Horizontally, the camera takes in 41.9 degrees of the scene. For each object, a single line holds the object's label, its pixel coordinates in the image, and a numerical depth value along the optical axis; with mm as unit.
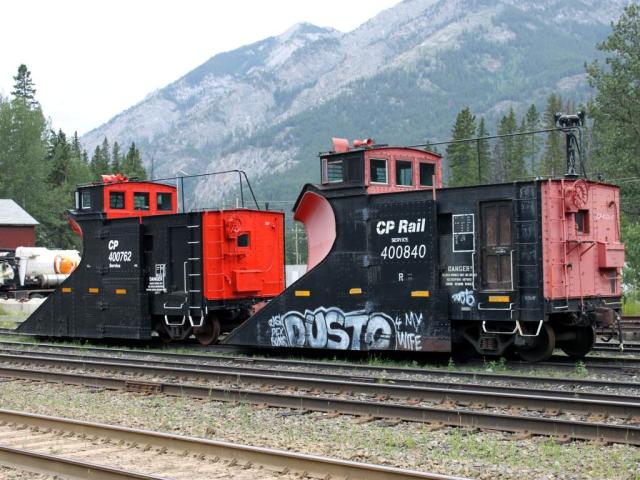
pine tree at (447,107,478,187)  79438
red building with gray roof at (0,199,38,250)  56125
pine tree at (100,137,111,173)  116469
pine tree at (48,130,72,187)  79688
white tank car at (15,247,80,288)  41375
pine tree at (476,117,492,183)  84719
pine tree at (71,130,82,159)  95938
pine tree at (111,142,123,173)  91875
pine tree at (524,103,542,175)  100188
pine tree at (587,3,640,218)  40344
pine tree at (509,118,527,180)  90069
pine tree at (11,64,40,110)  86875
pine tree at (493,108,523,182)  91125
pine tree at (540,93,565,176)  89375
